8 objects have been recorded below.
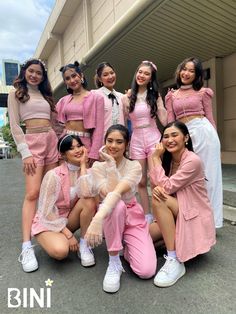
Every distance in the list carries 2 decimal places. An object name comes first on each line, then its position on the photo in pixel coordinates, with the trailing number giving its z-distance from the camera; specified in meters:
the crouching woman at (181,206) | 1.88
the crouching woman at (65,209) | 2.05
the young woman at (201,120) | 2.36
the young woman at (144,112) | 2.45
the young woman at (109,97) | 2.45
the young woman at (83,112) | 2.30
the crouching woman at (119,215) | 1.77
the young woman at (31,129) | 2.20
